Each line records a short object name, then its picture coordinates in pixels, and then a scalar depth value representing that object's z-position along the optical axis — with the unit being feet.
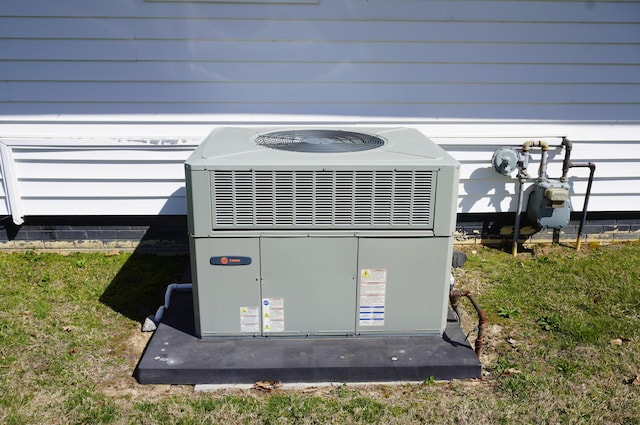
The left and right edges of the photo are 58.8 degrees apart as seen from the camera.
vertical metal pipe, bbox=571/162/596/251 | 17.02
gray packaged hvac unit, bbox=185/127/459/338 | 10.78
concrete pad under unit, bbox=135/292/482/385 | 11.02
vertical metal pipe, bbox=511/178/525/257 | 17.33
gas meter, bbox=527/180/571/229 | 16.48
